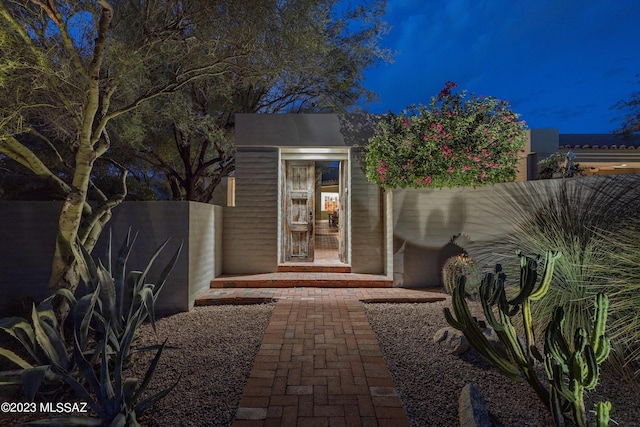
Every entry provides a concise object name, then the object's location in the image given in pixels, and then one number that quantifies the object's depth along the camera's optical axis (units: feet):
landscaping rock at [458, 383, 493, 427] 7.03
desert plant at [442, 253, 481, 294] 16.69
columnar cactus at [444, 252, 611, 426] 5.98
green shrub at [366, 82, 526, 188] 19.21
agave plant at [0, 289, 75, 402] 7.15
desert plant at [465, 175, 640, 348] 10.36
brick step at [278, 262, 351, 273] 23.62
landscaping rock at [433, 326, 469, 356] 10.85
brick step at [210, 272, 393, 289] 20.64
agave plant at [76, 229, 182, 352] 9.37
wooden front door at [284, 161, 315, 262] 26.58
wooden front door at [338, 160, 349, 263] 25.93
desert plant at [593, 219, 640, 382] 8.75
